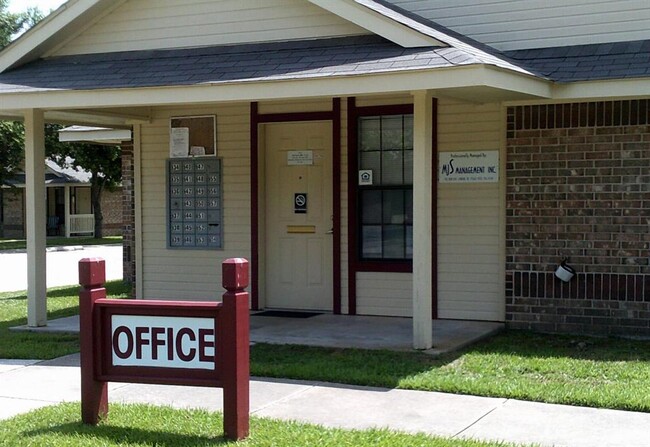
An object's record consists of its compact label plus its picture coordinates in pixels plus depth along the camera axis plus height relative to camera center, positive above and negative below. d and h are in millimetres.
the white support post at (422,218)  9164 -138
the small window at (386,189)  11422 +186
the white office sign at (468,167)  10930 +437
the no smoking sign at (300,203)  12109 +23
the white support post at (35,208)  10922 -16
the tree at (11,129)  34938 +2897
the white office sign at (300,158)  12062 +610
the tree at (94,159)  35406 +1828
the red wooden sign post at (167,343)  6219 -944
